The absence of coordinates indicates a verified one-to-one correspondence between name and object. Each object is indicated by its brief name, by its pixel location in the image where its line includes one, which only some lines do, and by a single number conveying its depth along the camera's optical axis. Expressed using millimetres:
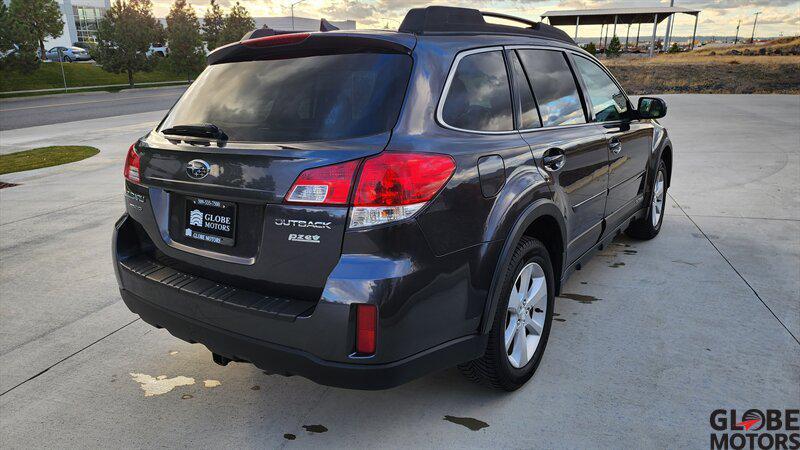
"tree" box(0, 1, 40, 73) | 35062
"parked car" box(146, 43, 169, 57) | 55875
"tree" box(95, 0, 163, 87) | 38450
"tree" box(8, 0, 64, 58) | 38062
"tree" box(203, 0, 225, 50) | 52344
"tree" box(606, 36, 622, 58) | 49697
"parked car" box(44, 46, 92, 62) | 46825
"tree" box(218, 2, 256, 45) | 50719
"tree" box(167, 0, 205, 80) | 43938
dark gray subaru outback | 2143
